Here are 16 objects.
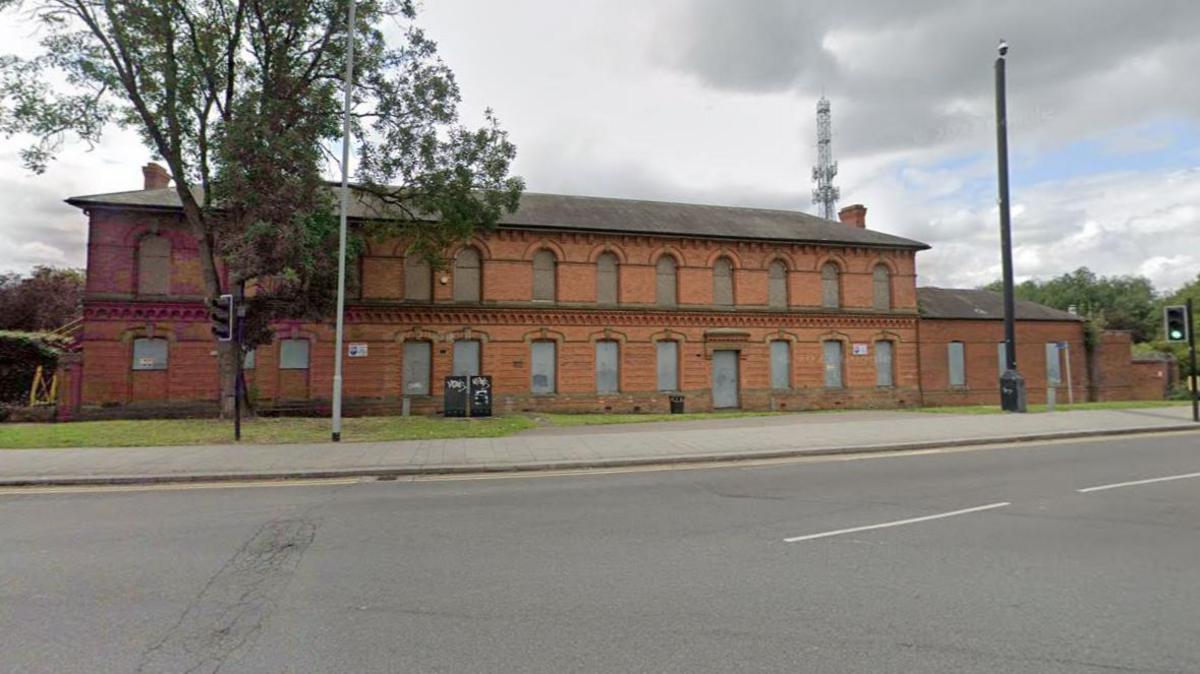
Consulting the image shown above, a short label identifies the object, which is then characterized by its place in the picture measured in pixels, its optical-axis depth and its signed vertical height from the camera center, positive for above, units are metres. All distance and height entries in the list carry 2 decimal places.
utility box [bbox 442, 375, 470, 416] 19.73 -0.67
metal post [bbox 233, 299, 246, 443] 13.77 +0.20
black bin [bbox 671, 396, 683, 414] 25.73 -1.14
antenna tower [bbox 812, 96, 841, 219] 64.50 +22.01
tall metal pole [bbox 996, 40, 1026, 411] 19.80 +4.90
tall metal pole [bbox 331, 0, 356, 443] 14.10 +3.48
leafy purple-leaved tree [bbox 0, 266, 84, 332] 32.59 +4.10
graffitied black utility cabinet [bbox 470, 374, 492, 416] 19.84 -0.65
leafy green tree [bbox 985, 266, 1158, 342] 65.81 +9.67
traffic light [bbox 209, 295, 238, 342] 13.47 +1.37
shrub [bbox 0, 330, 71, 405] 22.56 +0.69
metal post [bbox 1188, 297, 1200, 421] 16.71 -0.32
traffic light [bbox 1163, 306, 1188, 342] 17.09 +1.43
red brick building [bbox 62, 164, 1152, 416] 22.44 +2.29
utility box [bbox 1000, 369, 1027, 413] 19.31 -0.60
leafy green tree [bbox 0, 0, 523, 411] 15.82 +7.13
